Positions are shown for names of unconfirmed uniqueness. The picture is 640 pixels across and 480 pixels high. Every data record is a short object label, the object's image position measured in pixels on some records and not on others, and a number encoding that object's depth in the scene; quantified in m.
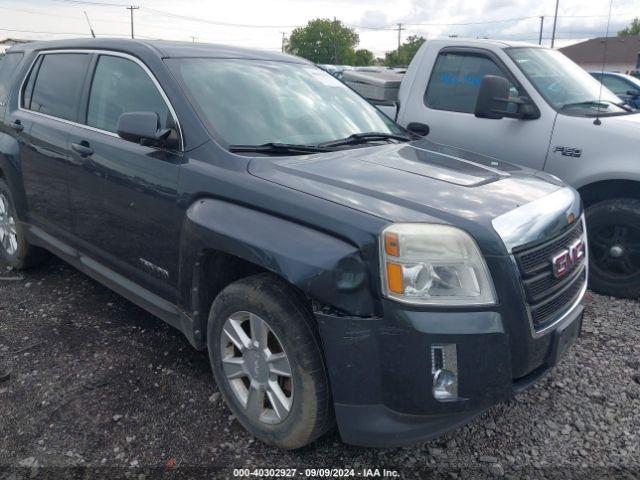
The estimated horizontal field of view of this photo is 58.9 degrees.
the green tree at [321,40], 92.94
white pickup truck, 4.30
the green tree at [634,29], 71.21
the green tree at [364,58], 85.12
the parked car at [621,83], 9.99
